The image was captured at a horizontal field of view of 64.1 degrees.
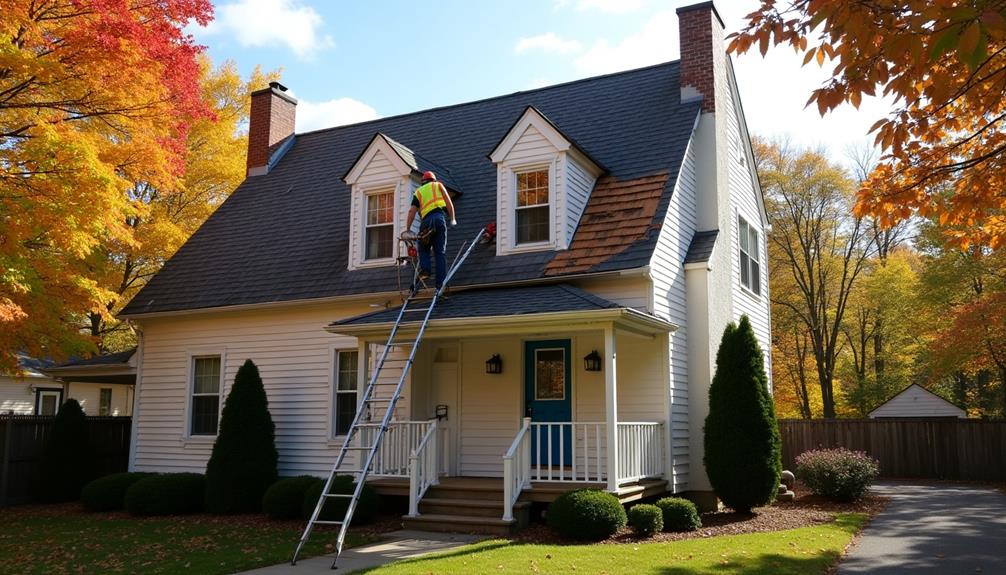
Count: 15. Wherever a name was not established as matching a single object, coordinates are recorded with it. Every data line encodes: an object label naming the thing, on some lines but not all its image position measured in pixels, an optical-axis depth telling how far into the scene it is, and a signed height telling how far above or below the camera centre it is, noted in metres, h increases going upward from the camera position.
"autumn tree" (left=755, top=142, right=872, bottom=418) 34.28 +7.29
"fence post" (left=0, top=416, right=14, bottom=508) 16.53 -1.20
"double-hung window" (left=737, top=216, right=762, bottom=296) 17.12 +3.27
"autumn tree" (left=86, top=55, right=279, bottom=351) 23.41 +6.65
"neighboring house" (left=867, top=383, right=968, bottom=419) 25.45 +0.16
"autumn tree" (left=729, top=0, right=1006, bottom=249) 4.65 +2.48
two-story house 12.63 +2.09
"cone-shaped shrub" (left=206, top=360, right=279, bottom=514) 14.16 -0.86
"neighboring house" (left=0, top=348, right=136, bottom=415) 19.97 +0.39
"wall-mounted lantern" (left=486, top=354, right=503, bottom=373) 13.56 +0.72
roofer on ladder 13.07 +3.05
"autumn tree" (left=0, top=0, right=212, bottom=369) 12.05 +4.58
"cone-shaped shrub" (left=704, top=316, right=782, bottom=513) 12.52 -0.39
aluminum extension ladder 9.13 +0.07
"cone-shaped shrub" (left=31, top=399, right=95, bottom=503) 16.91 -1.22
